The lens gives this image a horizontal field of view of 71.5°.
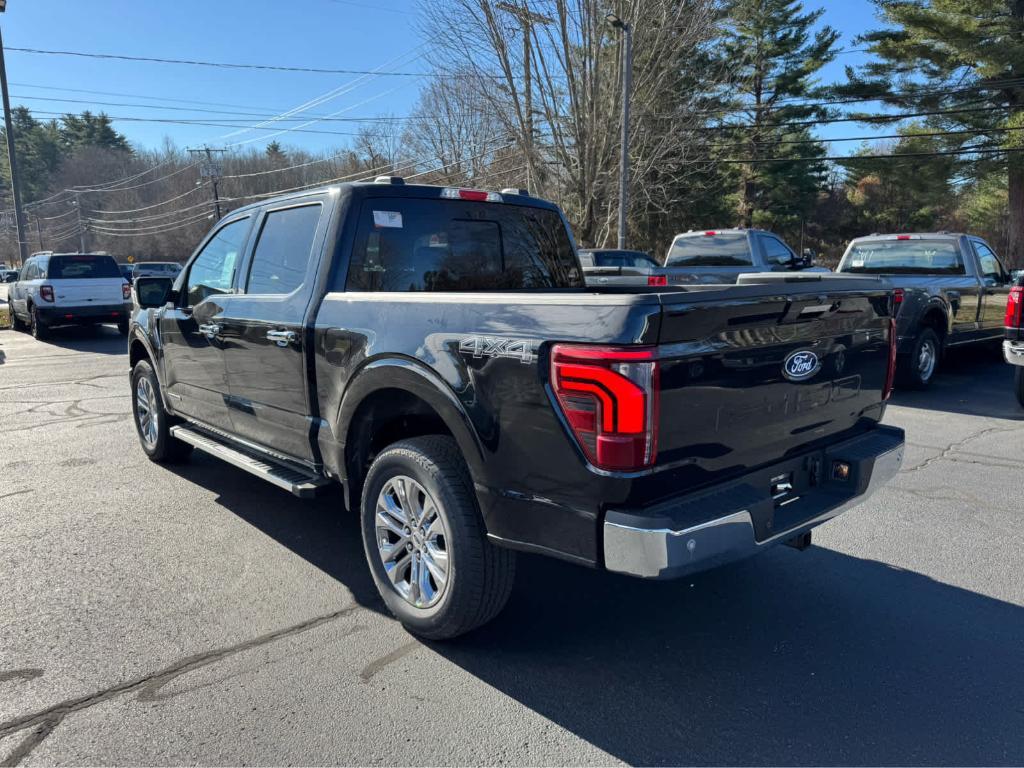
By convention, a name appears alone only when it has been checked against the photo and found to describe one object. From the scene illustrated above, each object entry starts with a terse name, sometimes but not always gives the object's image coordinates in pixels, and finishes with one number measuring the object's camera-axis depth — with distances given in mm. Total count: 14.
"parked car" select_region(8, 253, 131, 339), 15133
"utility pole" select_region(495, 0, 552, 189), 21625
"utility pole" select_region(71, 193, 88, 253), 74431
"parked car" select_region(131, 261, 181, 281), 33450
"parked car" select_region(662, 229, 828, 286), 12148
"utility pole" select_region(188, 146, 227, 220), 48275
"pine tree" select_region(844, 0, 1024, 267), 24875
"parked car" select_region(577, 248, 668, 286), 8758
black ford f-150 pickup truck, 2424
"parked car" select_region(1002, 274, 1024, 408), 7351
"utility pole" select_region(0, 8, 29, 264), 20750
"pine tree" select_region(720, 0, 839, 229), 37562
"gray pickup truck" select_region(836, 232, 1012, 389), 8844
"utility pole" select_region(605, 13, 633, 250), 18969
